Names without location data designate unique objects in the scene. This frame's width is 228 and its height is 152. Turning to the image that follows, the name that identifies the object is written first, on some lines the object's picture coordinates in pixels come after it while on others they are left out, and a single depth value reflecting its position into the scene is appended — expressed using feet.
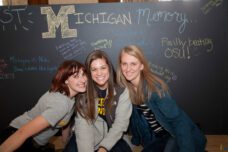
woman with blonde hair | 4.97
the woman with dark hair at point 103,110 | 5.21
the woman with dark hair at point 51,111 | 4.49
